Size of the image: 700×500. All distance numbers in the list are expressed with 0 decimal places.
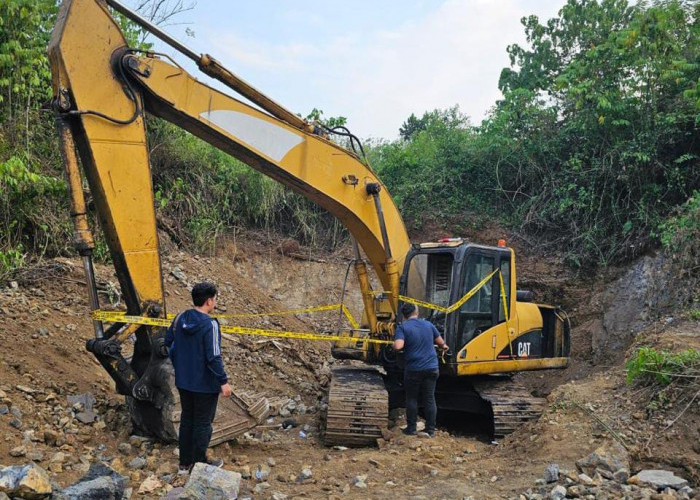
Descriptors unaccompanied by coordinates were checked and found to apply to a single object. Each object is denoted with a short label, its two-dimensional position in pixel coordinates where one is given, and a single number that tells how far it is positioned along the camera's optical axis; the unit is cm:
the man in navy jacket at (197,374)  460
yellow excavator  482
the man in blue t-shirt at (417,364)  629
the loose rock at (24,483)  347
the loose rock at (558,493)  415
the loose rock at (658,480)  428
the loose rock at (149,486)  414
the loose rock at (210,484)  380
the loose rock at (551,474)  445
